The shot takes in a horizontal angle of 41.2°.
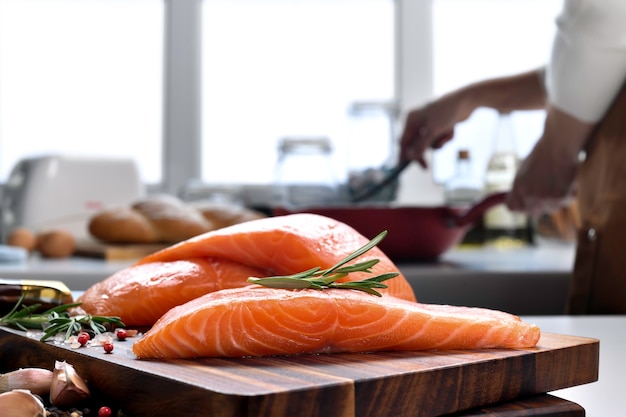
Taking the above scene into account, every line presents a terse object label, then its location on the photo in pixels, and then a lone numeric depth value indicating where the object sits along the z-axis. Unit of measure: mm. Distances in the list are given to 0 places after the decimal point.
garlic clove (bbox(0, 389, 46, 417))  413
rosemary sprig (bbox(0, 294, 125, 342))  583
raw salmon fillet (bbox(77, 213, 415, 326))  628
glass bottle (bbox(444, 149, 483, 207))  1990
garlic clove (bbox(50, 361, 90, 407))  465
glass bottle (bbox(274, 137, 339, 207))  1865
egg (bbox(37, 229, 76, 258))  1829
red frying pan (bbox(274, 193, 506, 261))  1480
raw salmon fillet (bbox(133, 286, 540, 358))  480
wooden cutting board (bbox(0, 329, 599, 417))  393
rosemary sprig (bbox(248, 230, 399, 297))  541
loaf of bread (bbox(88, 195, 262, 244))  1857
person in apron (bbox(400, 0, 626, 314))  1225
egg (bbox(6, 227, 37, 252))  1924
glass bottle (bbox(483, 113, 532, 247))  2066
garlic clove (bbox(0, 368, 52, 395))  488
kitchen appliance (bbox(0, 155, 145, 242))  2396
